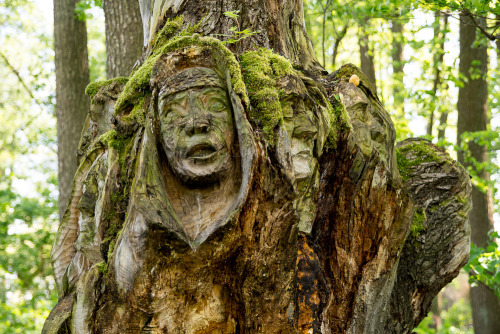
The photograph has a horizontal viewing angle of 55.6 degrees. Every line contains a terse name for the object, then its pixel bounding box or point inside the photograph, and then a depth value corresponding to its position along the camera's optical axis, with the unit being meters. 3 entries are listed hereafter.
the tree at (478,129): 9.49
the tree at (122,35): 6.89
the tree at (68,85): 7.77
